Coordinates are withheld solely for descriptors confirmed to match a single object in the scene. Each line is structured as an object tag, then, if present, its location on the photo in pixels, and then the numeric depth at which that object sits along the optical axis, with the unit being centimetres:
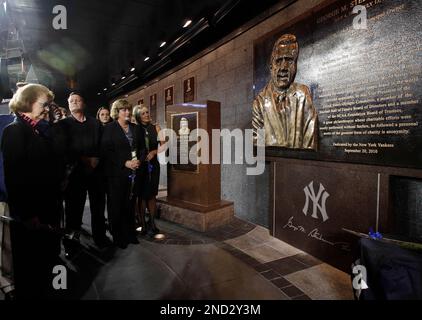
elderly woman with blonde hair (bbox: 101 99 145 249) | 380
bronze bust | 365
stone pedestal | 477
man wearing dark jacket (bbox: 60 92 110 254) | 356
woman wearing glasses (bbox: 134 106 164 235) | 435
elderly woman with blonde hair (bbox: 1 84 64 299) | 220
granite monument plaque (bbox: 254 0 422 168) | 251
